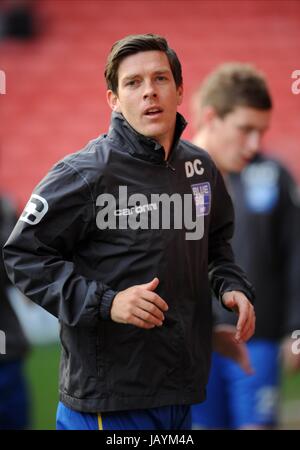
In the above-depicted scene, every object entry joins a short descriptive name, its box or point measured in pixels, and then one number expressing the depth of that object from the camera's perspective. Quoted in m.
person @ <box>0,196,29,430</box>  9.23
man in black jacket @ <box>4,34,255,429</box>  5.21
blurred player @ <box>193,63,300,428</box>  8.23
